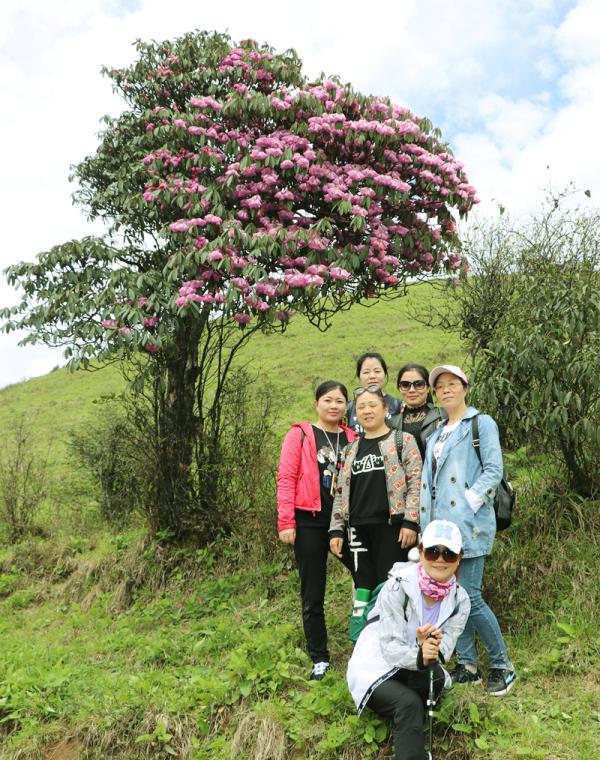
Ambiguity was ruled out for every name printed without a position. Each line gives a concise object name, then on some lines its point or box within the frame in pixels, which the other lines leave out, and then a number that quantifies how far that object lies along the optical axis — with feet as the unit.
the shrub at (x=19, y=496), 31.30
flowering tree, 19.11
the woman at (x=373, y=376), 15.71
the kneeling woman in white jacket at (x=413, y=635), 10.90
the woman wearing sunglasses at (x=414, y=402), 14.89
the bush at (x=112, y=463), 27.55
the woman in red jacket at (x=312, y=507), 14.29
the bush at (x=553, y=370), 16.20
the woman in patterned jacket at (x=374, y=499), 13.32
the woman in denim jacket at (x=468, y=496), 12.49
